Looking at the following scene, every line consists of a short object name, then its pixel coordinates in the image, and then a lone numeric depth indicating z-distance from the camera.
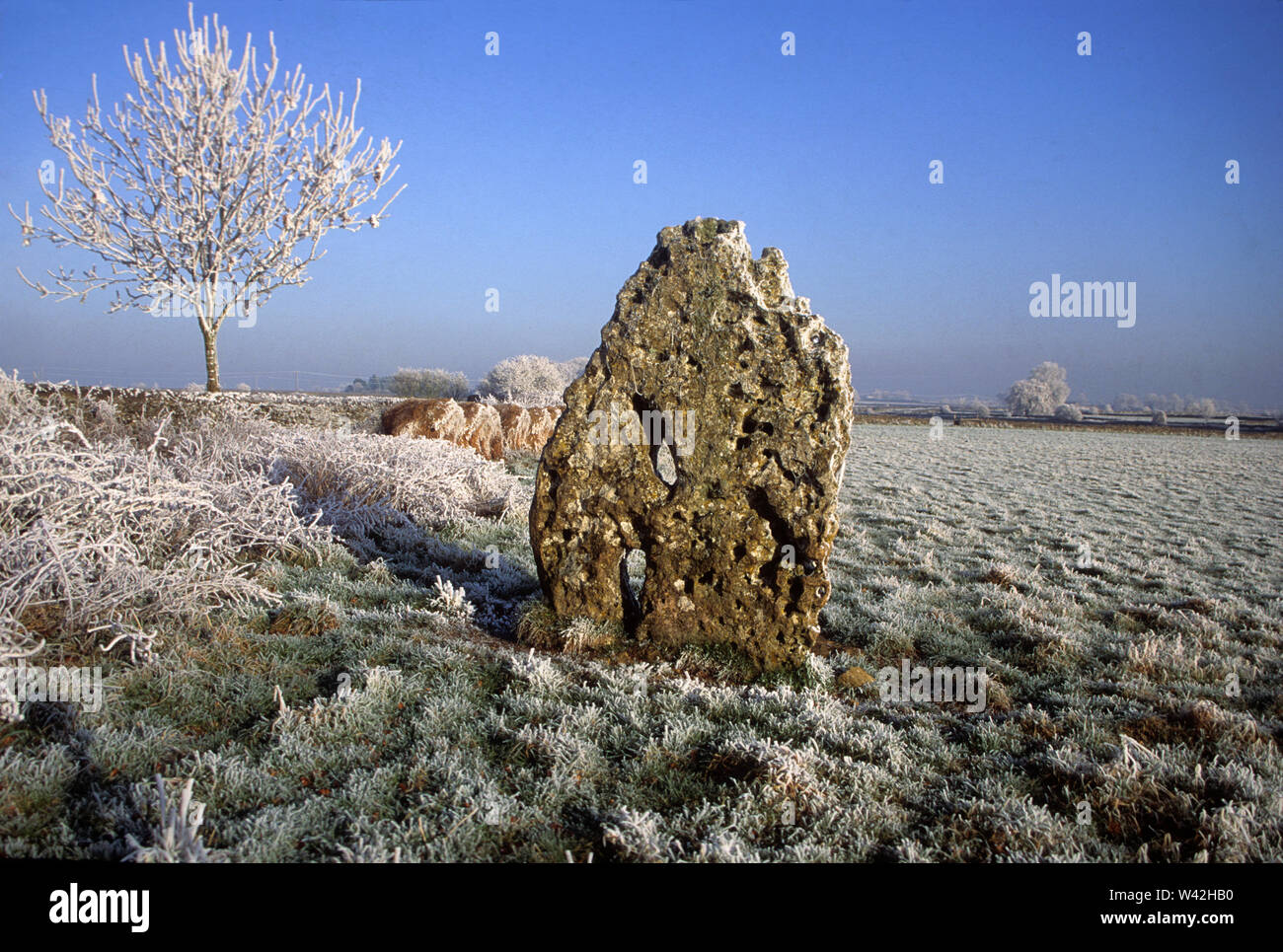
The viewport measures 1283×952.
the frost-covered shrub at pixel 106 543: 4.20
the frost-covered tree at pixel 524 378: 31.16
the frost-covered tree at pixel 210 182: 11.59
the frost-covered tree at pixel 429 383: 31.95
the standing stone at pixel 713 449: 4.85
